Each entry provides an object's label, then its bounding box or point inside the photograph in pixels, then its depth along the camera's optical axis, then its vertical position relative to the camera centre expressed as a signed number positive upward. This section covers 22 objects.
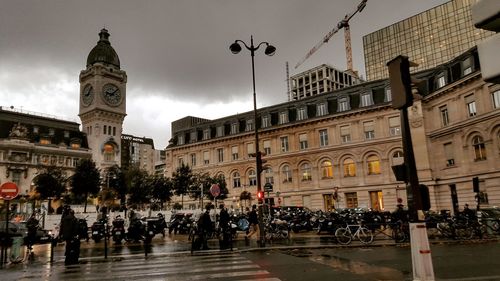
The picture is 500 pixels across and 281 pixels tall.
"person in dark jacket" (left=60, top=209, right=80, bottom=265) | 13.24 -0.70
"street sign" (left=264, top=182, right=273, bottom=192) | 22.31 +1.19
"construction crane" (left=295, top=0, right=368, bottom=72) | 115.61 +56.11
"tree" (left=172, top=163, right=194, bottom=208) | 46.28 +3.78
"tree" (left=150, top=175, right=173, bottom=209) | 46.31 +2.97
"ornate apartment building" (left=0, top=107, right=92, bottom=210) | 66.88 +13.35
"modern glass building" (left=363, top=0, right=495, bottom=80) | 101.02 +45.49
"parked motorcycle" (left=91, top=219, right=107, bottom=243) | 22.36 -0.81
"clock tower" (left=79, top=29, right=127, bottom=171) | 81.56 +23.60
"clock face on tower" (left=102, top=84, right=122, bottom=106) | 83.19 +25.74
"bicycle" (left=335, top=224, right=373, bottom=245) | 16.41 -1.20
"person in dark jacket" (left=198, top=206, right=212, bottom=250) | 15.96 -0.56
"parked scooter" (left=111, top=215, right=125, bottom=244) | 20.70 -0.79
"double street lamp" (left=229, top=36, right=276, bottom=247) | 16.73 +6.93
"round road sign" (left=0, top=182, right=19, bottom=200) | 13.86 +1.04
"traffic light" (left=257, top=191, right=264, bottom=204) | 17.31 +0.59
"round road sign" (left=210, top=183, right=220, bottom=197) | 19.08 +1.03
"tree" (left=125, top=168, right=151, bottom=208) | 50.00 +3.23
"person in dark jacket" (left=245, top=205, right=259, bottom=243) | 22.14 -0.52
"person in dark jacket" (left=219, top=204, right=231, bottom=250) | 16.25 -0.71
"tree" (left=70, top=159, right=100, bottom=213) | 51.88 +4.90
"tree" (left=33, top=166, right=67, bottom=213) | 49.88 +4.11
